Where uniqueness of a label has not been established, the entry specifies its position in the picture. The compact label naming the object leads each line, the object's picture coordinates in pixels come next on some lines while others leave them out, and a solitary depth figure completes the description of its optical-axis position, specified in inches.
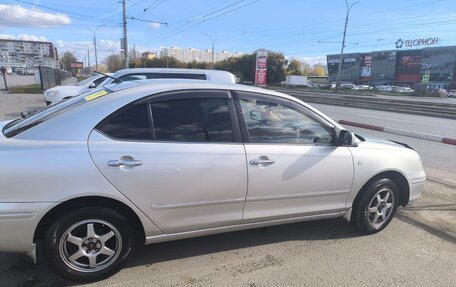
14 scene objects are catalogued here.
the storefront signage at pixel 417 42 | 3371.1
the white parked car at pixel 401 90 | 2447.0
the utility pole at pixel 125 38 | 1335.3
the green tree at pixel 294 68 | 3732.8
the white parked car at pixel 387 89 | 2533.0
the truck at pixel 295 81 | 3075.8
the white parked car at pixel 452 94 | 2221.3
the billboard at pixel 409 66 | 3417.8
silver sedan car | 109.3
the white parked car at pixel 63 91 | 502.6
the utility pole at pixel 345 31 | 1827.9
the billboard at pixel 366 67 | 3887.8
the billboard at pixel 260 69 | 1891.0
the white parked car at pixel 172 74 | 381.7
